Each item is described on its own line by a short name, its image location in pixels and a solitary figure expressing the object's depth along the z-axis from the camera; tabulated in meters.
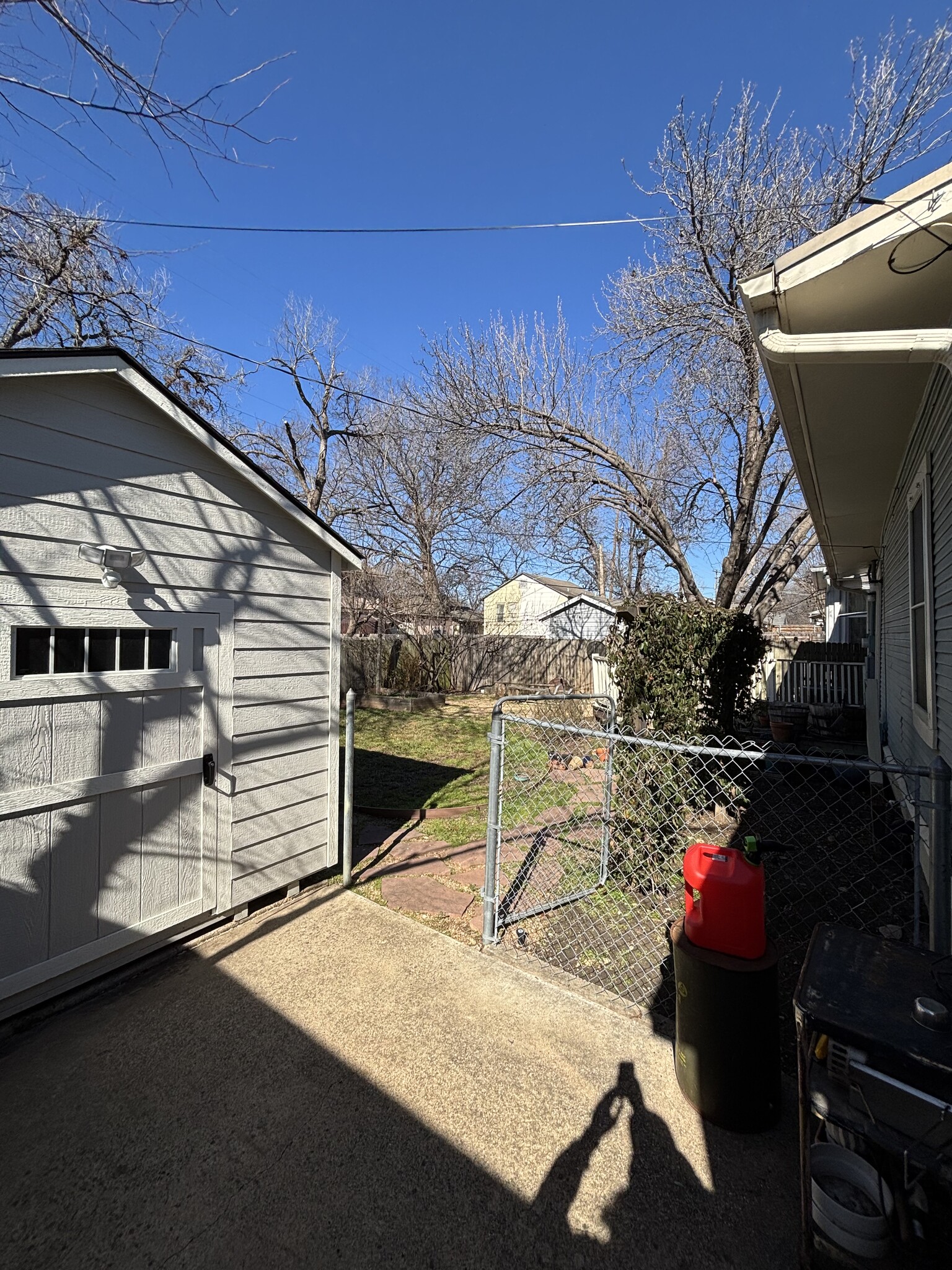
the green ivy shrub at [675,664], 4.55
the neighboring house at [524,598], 35.12
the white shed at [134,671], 2.73
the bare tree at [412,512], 19.03
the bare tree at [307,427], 15.93
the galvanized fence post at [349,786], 4.20
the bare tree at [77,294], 7.90
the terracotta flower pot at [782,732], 9.02
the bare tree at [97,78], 2.79
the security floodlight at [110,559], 2.95
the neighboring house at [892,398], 2.22
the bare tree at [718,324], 7.95
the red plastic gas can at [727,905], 2.22
